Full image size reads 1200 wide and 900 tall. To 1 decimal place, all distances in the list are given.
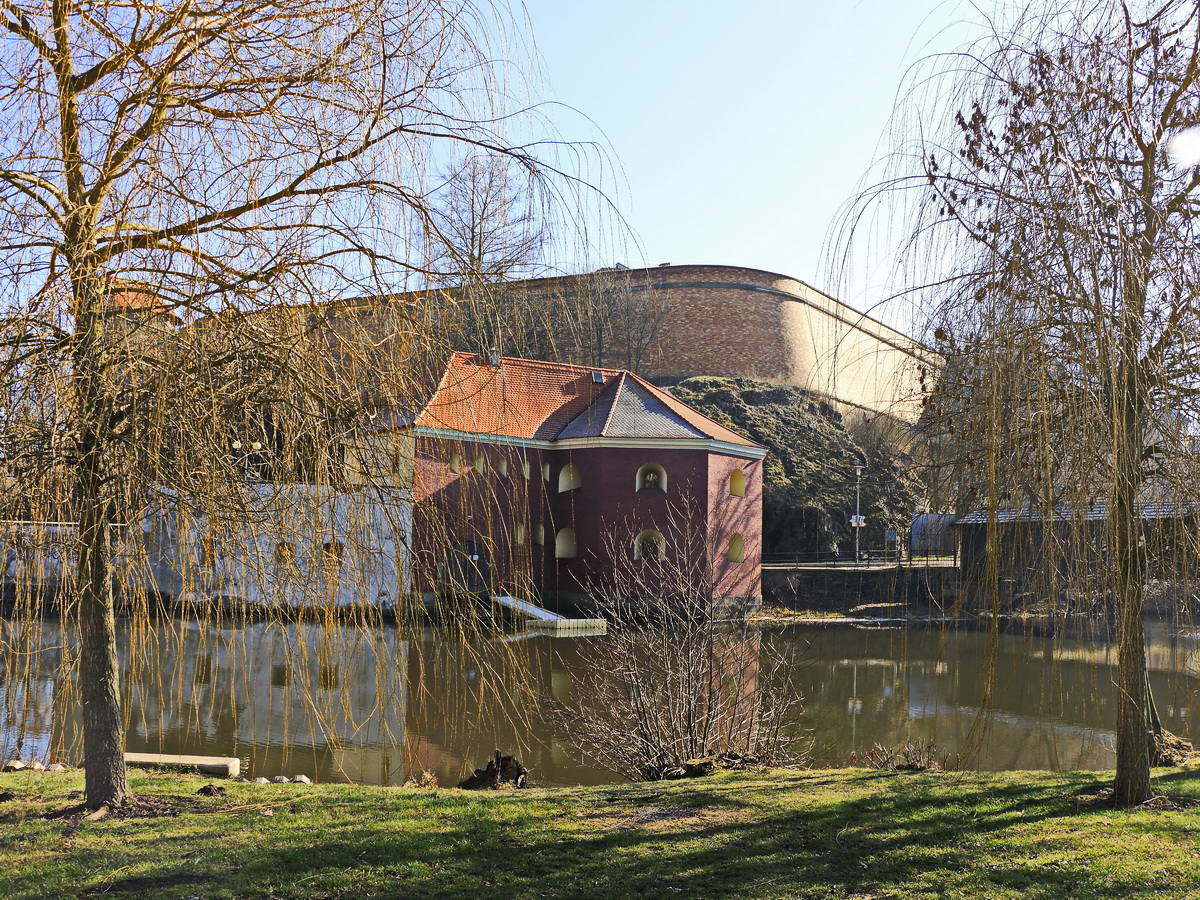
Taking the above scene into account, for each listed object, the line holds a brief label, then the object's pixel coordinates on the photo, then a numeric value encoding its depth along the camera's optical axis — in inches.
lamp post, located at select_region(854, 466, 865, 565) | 1195.1
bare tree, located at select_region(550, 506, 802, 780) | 306.0
